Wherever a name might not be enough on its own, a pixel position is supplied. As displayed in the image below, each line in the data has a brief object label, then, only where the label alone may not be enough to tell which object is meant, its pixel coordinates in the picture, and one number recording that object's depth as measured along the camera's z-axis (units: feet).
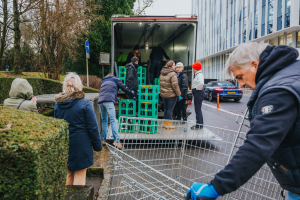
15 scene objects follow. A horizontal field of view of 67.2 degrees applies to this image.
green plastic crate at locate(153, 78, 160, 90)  26.00
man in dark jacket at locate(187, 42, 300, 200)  3.92
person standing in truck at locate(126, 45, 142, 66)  27.86
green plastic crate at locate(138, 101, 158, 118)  19.61
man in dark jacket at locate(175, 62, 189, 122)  22.52
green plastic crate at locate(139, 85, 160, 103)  19.58
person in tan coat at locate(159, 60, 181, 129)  20.33
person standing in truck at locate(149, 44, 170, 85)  27.07
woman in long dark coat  9.25
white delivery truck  22.36
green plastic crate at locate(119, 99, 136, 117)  19.72
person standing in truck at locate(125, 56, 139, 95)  19.98
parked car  51.75
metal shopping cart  9.23
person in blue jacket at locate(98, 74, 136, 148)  17.52
